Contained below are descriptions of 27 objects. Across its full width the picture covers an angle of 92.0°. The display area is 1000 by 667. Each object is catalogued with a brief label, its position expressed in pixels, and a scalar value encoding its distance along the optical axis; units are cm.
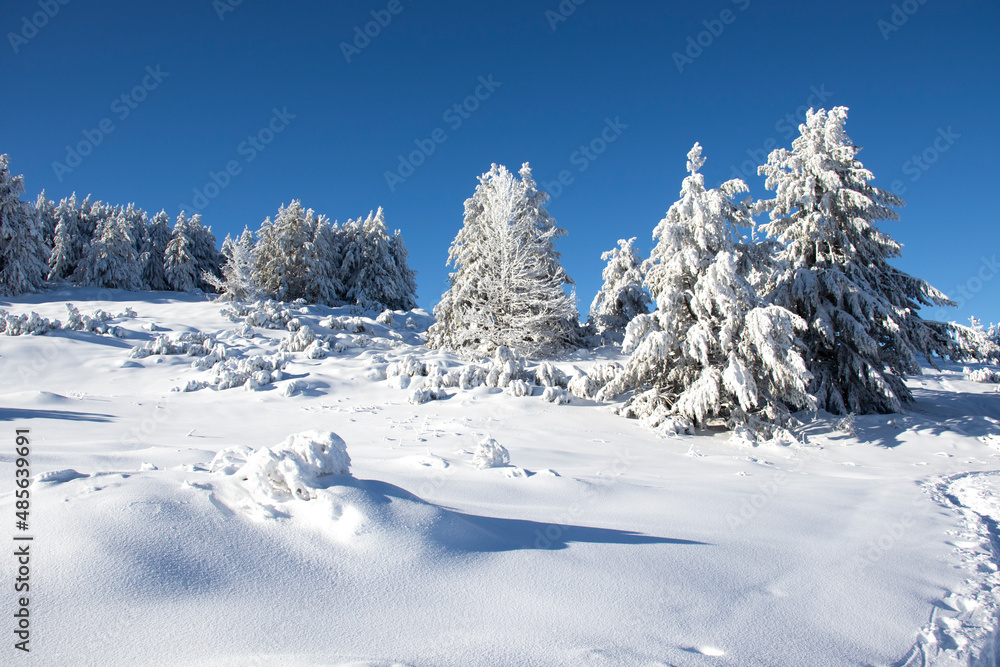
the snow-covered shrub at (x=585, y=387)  1162
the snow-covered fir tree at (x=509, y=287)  1680
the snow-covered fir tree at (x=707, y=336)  931
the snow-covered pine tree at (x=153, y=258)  3925
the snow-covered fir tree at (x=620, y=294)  2064
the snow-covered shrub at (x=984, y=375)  1814
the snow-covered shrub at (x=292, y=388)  1065
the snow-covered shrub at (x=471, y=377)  1204
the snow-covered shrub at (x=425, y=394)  1058
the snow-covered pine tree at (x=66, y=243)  3622
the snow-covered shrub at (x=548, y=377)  1226
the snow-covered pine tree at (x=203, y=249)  4119
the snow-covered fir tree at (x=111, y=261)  3194
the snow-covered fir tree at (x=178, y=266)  3738
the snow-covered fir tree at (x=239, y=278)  2517
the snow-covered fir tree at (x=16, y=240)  2633
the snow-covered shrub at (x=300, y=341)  1519
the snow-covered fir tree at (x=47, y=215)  4069
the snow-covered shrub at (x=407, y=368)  1253
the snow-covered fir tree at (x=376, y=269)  3338
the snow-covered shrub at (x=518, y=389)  1141
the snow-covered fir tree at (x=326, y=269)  3125
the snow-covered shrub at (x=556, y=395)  1126
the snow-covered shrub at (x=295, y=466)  282
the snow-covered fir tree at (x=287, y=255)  3091
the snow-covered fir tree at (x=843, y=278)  1143
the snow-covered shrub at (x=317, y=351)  1414
